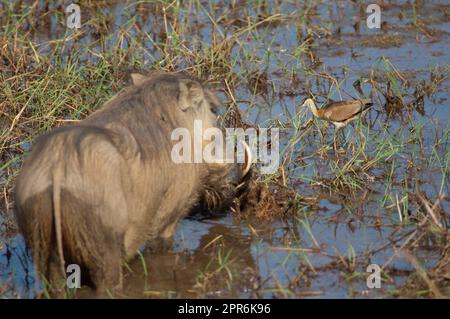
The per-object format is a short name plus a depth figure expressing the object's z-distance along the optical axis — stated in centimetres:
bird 1335
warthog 864
